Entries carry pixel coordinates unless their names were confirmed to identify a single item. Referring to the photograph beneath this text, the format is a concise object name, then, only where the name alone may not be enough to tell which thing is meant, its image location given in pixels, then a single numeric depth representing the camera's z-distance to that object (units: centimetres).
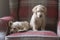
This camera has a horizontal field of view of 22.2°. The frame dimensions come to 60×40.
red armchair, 241
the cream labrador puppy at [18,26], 200
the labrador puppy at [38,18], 214
